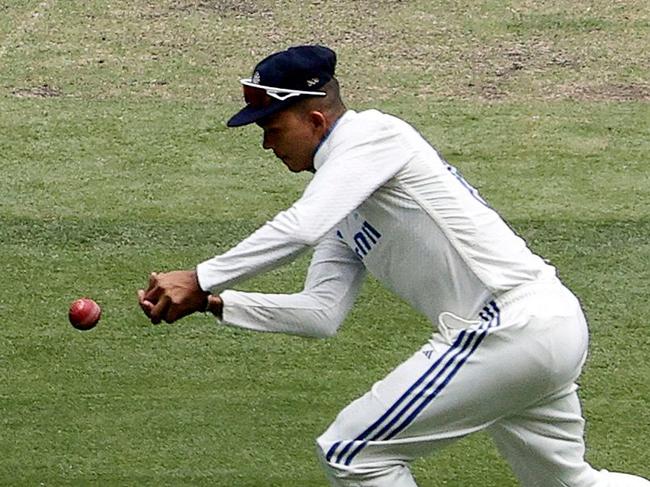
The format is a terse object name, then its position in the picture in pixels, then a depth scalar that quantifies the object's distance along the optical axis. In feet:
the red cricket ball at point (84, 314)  33.58
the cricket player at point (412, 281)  28.66
